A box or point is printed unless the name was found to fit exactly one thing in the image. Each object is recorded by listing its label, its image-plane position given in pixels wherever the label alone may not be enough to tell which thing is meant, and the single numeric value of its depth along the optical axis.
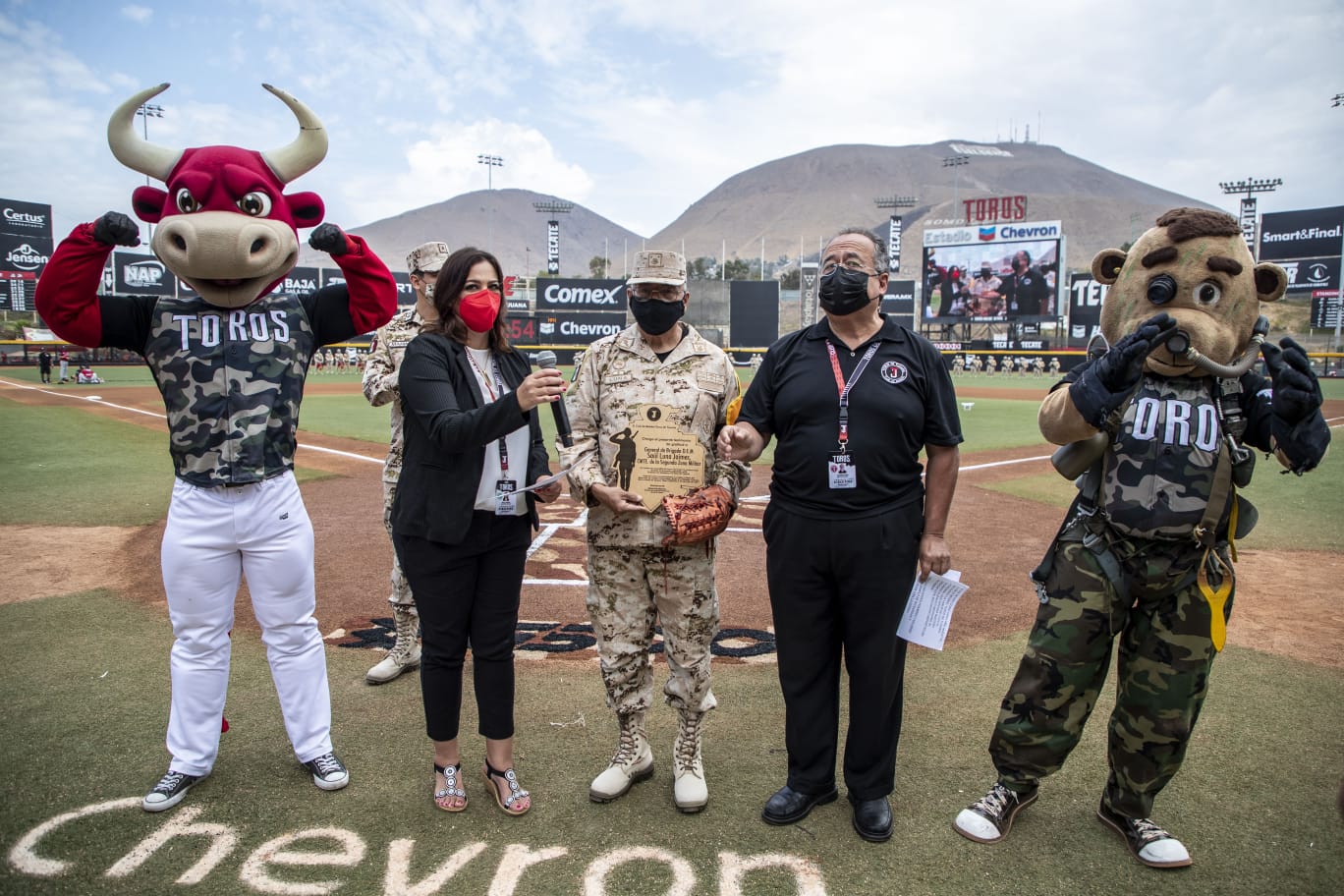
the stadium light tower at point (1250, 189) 65.62
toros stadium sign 68.94
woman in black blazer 3.35
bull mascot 3.44
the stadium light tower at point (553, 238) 79.31
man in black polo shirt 3.29
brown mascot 3.12
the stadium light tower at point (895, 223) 88.11
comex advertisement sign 51.56
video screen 51.22
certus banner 52.09
